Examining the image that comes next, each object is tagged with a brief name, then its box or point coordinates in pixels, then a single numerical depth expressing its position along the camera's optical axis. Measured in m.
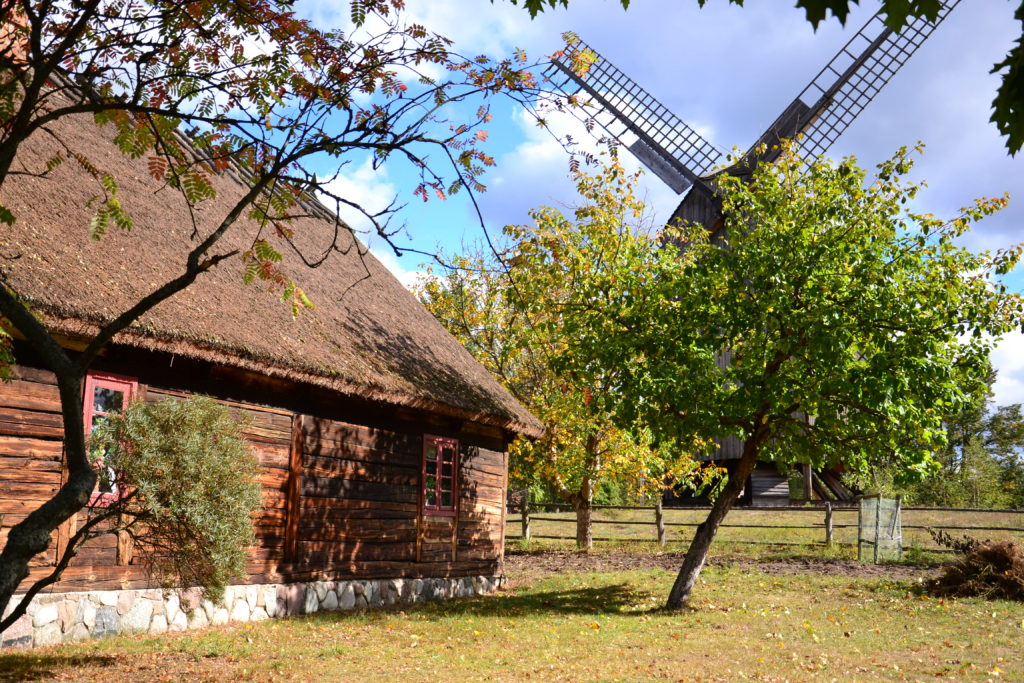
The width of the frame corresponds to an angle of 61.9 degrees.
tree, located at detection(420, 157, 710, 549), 19.42
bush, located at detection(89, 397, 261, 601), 7.33
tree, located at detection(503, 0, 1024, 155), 2.44
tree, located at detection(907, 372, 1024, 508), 33.31
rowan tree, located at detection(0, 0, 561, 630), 4.73
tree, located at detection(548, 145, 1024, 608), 12.04
